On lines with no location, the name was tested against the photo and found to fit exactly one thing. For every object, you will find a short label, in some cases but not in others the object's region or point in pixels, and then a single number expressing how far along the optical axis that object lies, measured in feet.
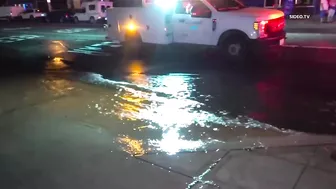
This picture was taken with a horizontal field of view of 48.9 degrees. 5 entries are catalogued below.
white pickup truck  35.35
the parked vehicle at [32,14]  141.05
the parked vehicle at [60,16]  124.26
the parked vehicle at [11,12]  149.38
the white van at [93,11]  112.06
